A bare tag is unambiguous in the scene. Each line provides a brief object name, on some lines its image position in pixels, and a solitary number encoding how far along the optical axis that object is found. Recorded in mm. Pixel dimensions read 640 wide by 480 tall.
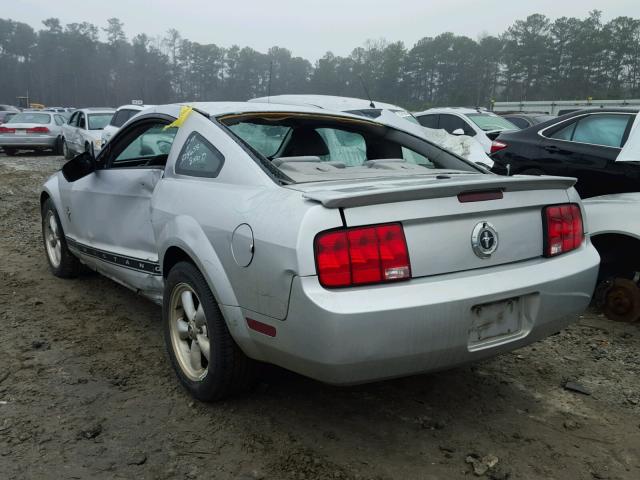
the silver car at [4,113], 25266
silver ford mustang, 2180
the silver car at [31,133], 18609
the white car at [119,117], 14008
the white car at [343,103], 9016
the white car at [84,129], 15156
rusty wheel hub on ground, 4250
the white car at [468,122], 11844
